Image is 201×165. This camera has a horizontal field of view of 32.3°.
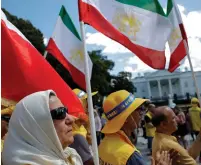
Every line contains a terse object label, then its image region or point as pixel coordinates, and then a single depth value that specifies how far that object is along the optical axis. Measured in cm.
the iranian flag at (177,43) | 397
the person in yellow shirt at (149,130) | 997
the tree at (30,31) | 2552
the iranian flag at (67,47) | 459
